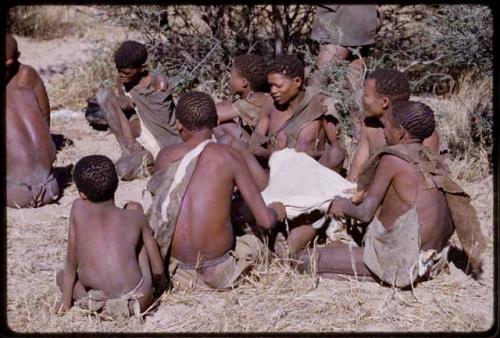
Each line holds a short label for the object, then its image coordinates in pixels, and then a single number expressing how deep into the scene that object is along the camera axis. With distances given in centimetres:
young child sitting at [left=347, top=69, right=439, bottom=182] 451
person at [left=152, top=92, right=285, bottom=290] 380
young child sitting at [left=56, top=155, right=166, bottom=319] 355
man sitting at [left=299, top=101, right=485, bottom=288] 391
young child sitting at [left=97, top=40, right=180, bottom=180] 590
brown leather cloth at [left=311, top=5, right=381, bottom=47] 630
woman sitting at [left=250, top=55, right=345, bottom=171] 484
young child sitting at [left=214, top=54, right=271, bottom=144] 529
